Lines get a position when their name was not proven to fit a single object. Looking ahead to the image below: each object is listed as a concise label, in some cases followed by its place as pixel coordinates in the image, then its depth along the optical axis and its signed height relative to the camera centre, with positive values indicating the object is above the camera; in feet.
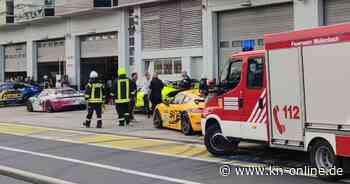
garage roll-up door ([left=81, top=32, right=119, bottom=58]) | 122.52 +13.11
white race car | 100.48 +1.19
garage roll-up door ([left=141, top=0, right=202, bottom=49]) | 100.83 +14.45
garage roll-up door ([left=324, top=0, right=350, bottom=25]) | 75.87 +11.93
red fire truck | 30.07 +0.51
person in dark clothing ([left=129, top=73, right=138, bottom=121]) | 68.15 +1.32
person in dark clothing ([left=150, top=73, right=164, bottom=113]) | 72.79 +1.83
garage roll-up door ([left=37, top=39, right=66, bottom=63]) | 142.17 +13.87
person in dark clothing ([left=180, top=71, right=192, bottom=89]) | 85.12 +3.43
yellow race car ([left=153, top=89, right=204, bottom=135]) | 55.48 -0.69
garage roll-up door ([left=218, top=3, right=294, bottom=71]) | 84.38 +12.02
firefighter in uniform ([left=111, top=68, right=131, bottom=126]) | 65.36 +1.48
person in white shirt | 79.60 +1.34
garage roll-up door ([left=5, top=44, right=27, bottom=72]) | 160.45 +13.64
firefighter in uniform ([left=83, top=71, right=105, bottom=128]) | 66.08 +1.30
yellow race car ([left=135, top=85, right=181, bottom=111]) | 78.07 +1.55
